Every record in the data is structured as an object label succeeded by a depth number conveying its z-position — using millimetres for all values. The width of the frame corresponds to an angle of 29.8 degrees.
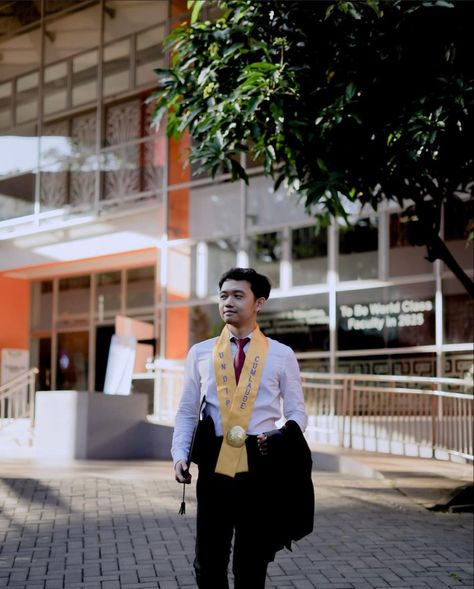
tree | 7516
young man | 3801
